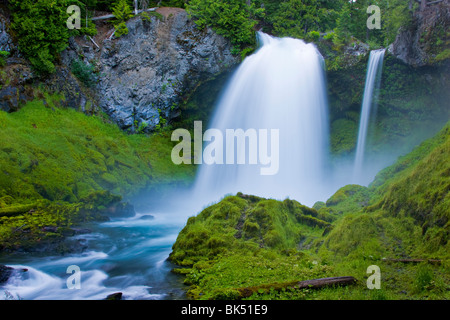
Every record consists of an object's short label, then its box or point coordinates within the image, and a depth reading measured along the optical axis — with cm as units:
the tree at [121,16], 2277
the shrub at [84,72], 2138
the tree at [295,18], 2664
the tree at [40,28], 1797
